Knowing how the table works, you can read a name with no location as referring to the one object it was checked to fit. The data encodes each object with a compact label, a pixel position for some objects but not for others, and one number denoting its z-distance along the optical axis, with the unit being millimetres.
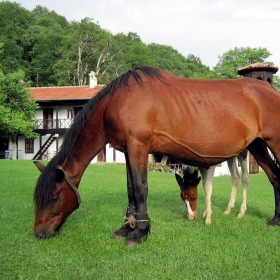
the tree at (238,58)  53394
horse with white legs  6316
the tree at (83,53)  50844
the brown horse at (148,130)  4906
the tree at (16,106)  32072
